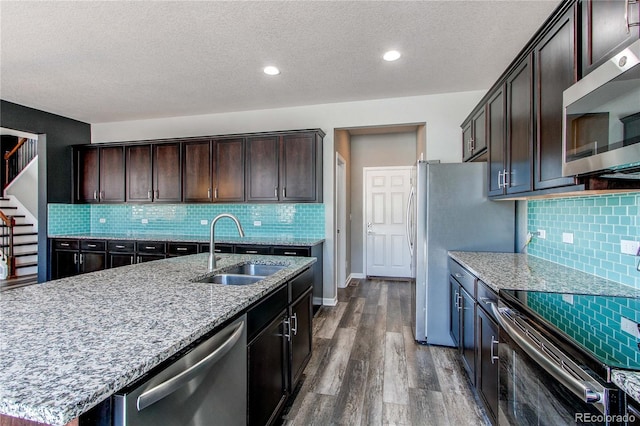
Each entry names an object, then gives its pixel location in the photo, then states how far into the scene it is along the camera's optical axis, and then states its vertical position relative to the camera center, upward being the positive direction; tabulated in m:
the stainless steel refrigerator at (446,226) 2.78 -0.14
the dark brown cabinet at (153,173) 4.34 +0.56
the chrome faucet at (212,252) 1.86 -0.25
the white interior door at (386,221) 5.46 -0.18
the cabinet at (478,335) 1.69 -0.81
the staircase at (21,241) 5.75 -0.57
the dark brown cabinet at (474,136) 2.88 +0.78
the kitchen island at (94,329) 0.64 -0.37
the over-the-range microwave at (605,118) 1.07 +0.37
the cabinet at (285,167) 3.84 +0.56
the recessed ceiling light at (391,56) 2.74 +1.42
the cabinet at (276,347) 1.45 -0.77
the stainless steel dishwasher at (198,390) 0.75 -0.54
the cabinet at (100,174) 4.61 +0.57
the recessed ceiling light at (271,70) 3.05 +1.42
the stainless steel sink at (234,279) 1.90 -0.43
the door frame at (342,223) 4.84 -0.19
